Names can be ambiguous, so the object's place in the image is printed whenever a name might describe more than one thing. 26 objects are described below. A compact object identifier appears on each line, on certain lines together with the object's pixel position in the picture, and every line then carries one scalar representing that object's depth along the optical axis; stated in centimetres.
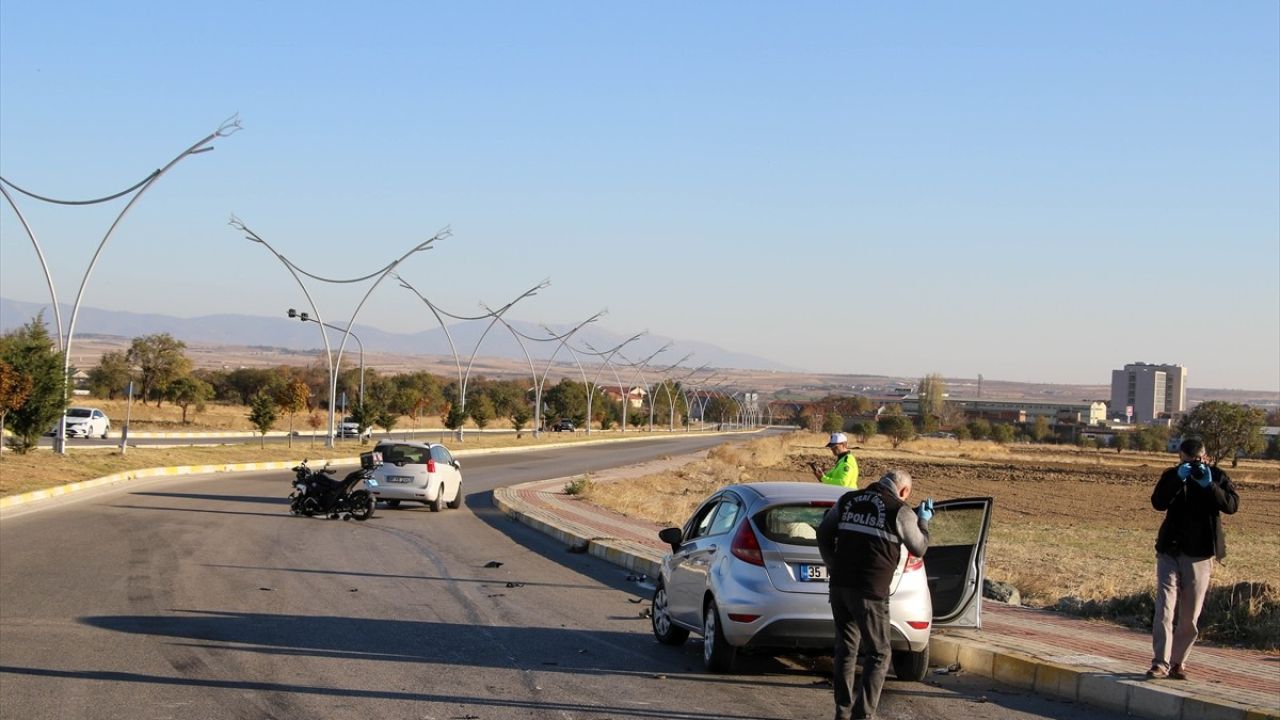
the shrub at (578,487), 3397
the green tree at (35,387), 3541
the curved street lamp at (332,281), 5010
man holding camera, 942
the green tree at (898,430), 12131
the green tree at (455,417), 7316
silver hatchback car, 981
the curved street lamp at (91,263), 3359
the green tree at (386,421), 7344
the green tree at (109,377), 11188
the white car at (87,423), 5825
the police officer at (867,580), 814
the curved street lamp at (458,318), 7088
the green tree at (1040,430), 17938
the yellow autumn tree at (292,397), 5391
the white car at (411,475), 2831
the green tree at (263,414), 5216
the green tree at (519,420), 8844
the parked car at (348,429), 7354
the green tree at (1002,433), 15250
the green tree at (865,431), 12900
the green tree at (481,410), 10806
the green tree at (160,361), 9669
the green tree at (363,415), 6022
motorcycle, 2566
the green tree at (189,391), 9408
